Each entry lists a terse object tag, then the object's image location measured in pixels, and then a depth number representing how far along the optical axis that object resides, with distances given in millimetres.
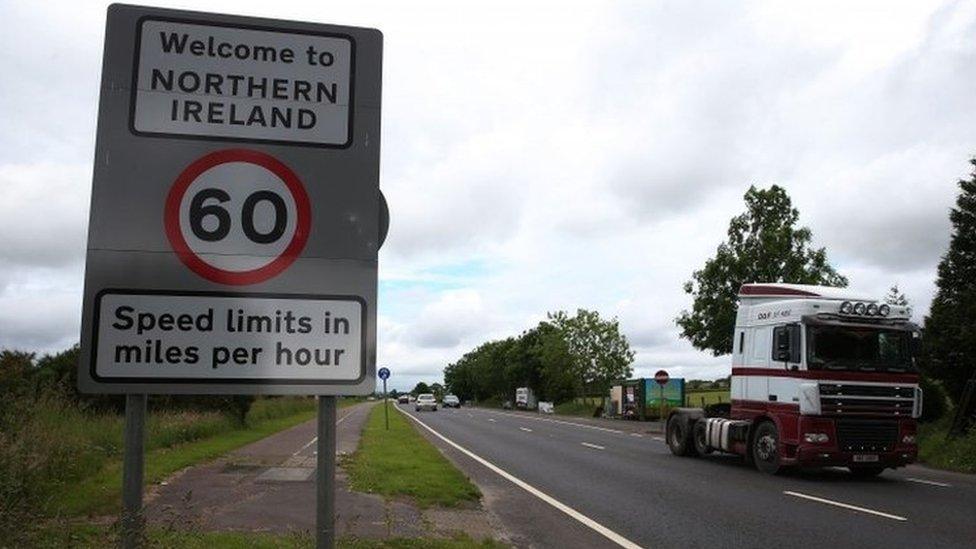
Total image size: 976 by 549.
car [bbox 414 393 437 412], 73625
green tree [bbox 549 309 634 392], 67875
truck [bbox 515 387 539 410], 89812
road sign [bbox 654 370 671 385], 39562
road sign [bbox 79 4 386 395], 2990
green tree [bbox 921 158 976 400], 24547
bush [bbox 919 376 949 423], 24234
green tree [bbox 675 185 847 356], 34906
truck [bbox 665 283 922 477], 15156
